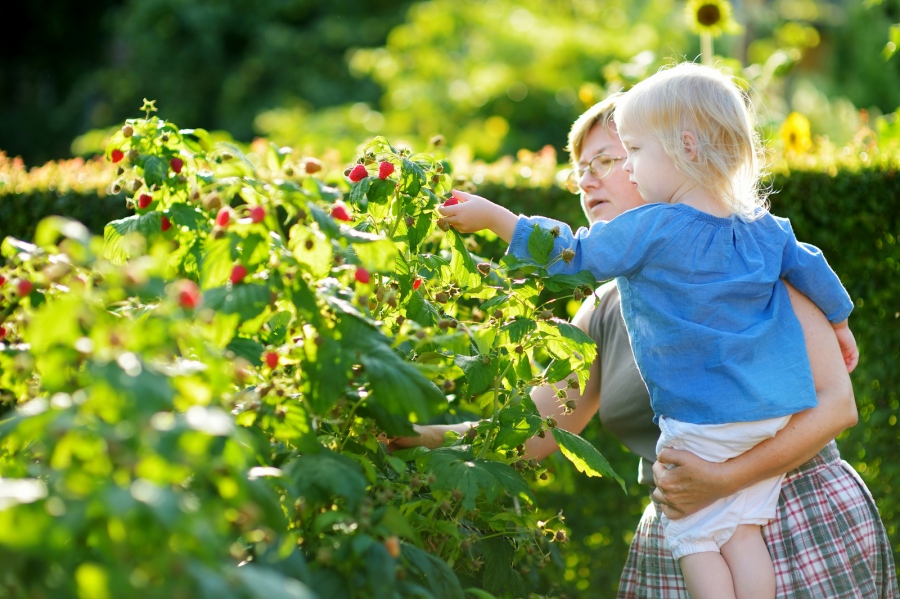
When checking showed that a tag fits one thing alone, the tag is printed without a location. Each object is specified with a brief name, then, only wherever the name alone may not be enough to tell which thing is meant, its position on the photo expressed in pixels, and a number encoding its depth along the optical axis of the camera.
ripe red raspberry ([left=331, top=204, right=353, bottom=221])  3.75
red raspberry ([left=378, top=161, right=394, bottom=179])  3.93
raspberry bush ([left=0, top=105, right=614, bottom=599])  3.46
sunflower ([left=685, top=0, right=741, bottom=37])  5.73
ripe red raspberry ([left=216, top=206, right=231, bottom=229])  3.72
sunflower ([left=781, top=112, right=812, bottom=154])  5.31
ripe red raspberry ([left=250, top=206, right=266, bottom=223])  3.68
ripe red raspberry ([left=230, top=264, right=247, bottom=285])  3.70
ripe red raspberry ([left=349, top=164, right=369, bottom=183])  3.97
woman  4.09
